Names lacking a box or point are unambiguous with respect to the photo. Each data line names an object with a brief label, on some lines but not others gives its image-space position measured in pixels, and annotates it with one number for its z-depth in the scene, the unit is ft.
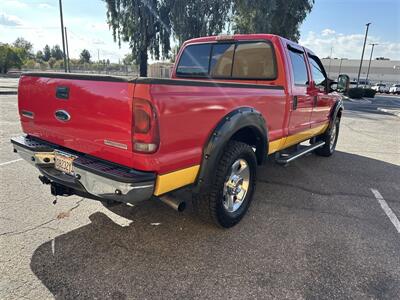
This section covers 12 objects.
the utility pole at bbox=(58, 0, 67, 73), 64.28
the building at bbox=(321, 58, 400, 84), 294.25
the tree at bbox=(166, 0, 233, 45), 65.05
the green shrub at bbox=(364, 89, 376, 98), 108.74
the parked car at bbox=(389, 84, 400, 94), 170.40
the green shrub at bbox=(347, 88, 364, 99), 101.91
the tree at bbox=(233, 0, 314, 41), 65.46
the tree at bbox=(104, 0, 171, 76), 67.62
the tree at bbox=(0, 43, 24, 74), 151.12
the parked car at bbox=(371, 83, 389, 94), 181.78
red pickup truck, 7.32
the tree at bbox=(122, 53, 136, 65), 74.38
